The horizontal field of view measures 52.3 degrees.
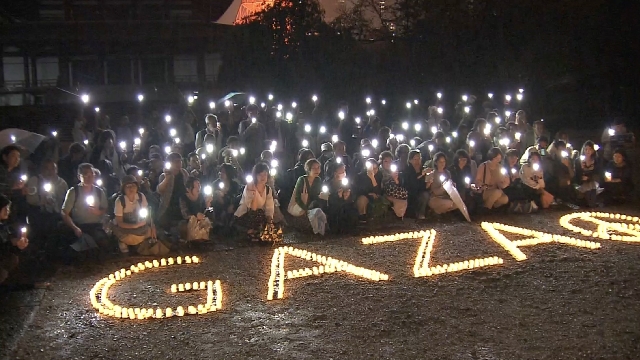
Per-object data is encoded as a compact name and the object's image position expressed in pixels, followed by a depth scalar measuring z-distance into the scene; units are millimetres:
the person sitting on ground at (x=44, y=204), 7852
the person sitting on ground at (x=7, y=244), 6582
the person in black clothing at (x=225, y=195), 8820
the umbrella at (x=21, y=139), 10797
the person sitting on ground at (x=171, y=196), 8445
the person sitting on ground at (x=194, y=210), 8141
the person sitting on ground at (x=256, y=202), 8367
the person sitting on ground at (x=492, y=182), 9688
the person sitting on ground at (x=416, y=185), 9554
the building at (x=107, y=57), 25016
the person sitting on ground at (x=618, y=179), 10250
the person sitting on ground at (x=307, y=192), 9086
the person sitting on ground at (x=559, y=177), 10250
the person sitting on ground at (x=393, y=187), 9445
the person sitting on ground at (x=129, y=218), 7844
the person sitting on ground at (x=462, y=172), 9805
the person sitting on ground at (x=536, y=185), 9922
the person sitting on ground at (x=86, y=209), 7820
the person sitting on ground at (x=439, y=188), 9547
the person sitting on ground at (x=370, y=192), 9281
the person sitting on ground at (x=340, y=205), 8945
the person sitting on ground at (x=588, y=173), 10156
